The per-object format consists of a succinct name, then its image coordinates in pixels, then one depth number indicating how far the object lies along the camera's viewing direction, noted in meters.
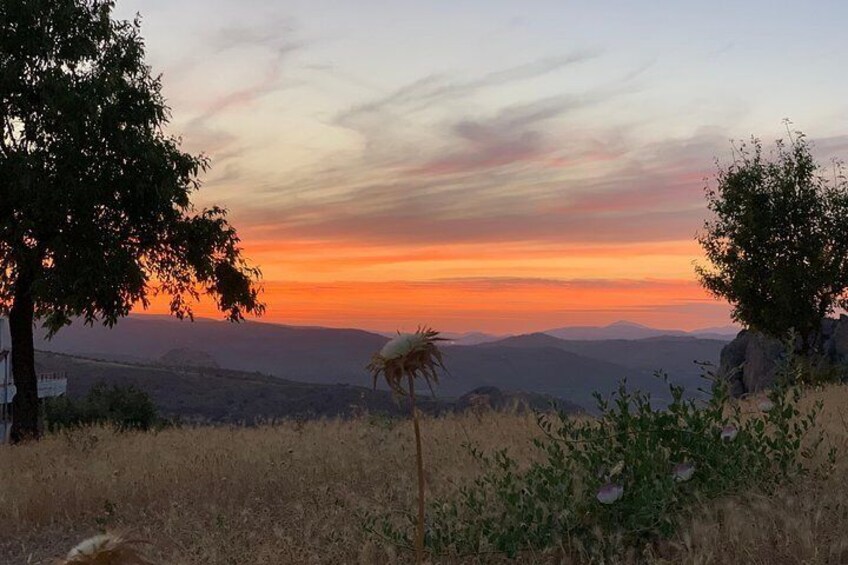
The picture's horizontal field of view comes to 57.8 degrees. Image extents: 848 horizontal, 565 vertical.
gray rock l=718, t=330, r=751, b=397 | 40.03
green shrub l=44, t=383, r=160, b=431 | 25.36
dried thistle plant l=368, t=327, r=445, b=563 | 2.87
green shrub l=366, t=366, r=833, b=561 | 5.25
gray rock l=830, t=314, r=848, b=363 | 34.66
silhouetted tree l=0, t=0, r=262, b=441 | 16.52
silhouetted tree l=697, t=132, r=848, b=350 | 30.66
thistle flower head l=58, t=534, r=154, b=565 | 1.35
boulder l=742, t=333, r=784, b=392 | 36.97
